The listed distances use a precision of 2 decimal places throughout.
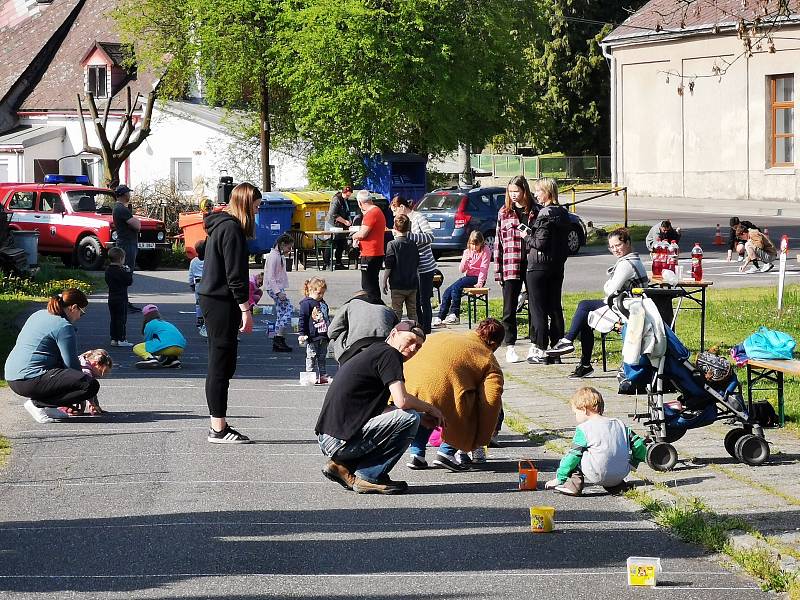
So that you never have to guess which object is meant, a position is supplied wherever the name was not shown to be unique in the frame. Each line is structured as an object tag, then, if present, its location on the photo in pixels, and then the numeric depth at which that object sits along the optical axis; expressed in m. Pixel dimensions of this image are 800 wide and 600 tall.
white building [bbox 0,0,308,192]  50.41
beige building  48.78
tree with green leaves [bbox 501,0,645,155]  69.81
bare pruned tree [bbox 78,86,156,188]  47.00
